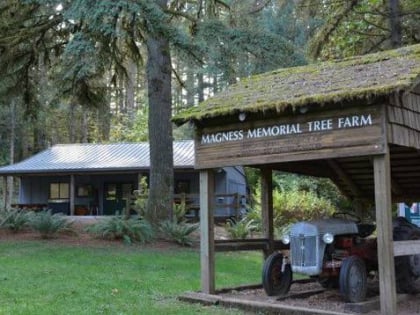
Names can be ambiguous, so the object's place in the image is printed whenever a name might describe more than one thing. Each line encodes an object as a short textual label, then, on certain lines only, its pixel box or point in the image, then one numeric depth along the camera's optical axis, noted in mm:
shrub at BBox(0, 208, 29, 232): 20641
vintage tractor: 8680
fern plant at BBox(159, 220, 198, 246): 19062
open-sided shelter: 7879
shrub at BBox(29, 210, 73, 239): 19469
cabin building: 32375
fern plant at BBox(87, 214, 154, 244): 18781
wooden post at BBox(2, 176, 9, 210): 36750
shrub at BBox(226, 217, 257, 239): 21141
